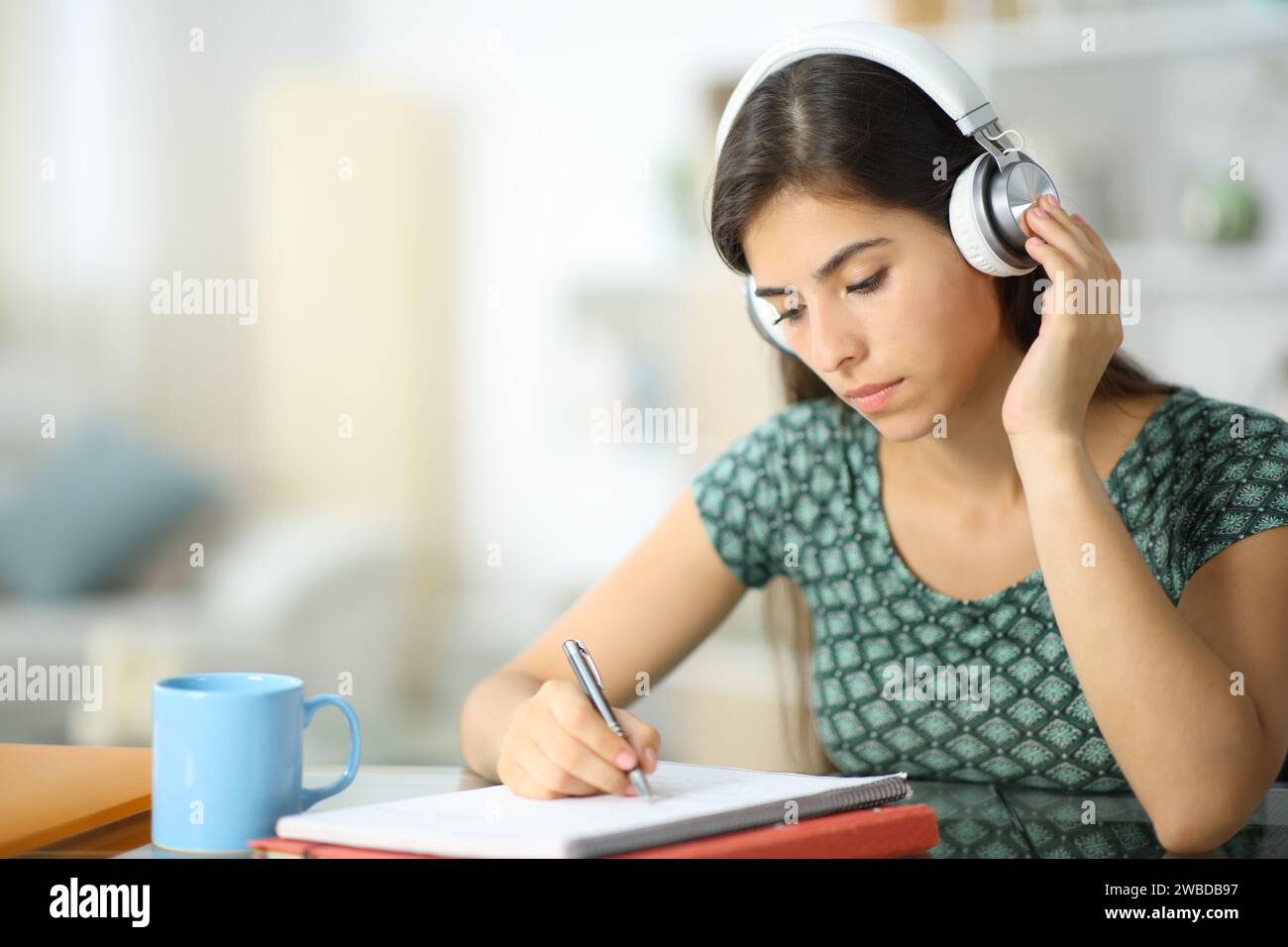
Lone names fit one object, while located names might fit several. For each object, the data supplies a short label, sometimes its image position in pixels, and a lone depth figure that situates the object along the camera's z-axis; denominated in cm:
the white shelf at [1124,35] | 235
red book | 63
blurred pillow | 311
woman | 85
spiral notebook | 61
